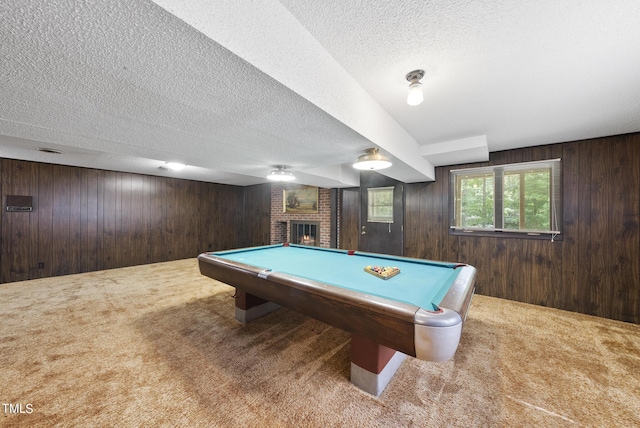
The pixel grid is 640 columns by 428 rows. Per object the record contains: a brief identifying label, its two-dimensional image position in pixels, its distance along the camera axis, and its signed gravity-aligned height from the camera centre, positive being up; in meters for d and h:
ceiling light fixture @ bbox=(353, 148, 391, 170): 2.13 +0.48
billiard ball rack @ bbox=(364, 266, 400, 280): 1.98 -0.54
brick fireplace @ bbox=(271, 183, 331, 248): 5.53 -0.20
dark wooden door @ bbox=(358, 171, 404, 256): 4.31 -0.27
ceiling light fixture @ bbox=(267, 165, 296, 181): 3.12 +0.52
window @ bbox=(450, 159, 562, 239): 3.16 +0.19
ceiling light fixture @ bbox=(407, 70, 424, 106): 1.64 +0.91
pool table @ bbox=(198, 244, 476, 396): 1.17 -0.57
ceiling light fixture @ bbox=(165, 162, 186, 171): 4.52 +0.94
